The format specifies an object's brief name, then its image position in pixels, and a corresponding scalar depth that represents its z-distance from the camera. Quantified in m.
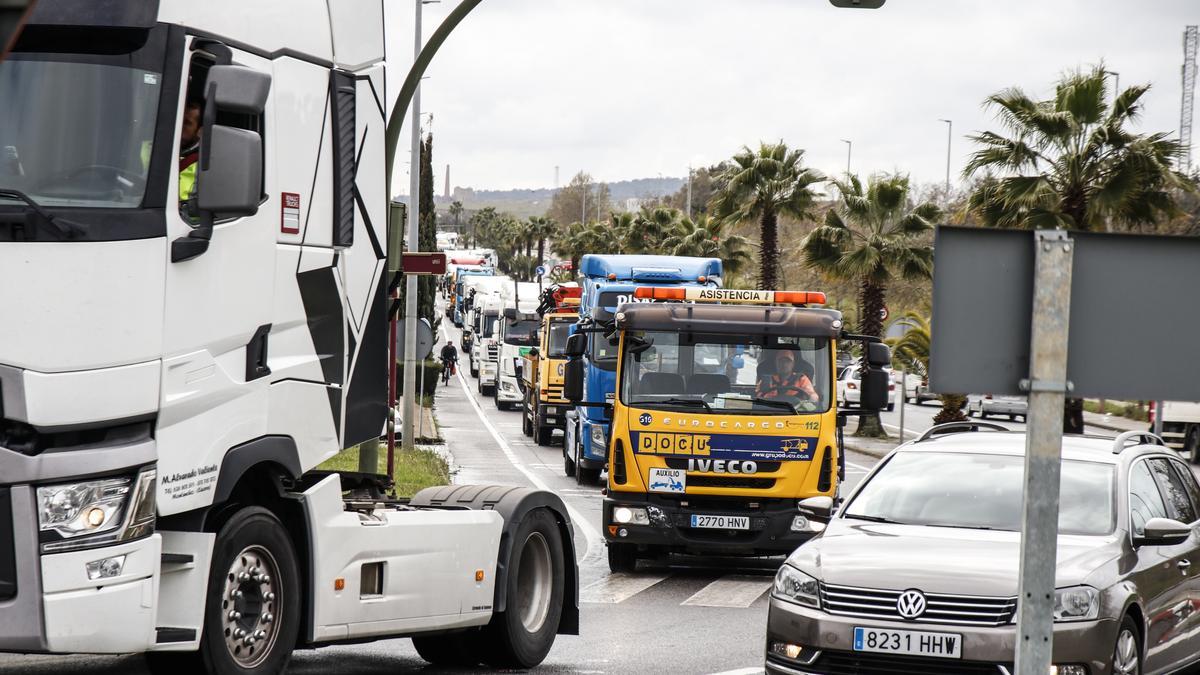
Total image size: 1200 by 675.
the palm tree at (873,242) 42.66
